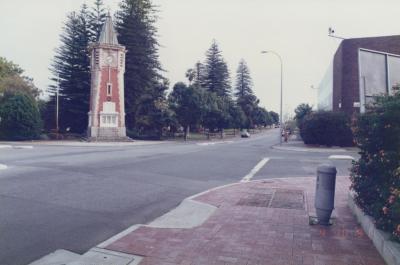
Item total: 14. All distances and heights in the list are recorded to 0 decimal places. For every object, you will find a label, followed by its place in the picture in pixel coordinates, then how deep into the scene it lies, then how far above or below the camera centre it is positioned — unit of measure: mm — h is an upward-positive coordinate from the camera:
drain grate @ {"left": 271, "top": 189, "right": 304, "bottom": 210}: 8000 -1749
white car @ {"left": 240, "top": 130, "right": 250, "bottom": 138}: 66375 -1221
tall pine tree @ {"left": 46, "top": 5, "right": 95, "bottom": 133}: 51719 +7203
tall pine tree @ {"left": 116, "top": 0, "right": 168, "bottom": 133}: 49781 +10062
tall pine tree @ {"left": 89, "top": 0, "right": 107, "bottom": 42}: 54625 +16564
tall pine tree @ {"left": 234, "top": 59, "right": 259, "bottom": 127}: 83062 +9281
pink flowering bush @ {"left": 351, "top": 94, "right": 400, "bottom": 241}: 4945 -560
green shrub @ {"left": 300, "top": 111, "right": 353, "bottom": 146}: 31203 +4
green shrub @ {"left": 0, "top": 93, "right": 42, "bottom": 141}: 39094 +943
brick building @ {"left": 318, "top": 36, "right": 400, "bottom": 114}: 6578 +3459
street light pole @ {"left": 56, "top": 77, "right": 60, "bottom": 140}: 47722 +3339
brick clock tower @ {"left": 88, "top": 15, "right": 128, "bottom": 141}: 42406 +4322
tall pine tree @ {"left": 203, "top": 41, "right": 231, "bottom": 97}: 75062 +11640
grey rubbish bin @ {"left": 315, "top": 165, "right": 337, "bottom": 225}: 6309 -1154
